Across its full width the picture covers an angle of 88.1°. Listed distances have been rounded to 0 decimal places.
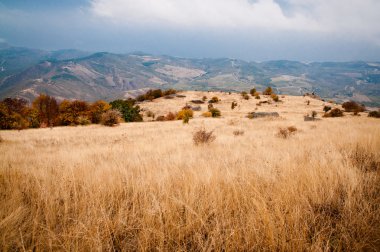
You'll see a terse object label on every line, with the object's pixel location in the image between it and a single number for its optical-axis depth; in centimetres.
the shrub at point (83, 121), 3142
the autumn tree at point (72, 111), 3462
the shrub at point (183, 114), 3545
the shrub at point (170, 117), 3647
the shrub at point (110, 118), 2642
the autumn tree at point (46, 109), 3638
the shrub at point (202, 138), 849
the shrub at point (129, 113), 3819
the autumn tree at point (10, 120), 2916
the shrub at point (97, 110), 3442
